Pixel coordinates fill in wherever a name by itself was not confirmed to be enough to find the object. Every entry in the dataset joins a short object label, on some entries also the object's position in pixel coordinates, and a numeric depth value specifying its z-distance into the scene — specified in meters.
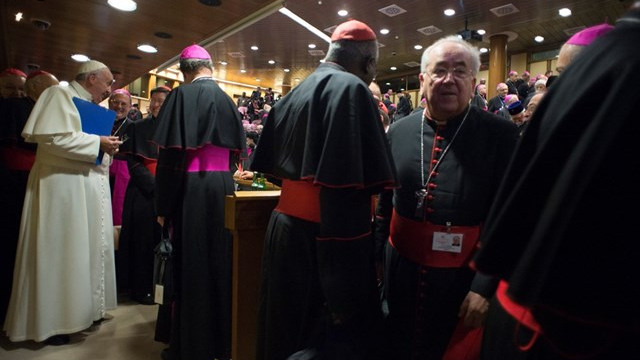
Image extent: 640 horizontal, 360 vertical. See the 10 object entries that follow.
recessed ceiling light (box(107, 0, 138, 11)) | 4.80
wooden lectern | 1.94
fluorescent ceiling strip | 9.76
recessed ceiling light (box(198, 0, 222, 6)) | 4.62
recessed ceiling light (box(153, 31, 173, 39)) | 6.01
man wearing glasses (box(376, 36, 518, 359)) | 1.57
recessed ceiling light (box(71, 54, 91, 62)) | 7.75
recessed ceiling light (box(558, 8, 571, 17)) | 9.20
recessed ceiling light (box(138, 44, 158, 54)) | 6.89
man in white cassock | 2.76
